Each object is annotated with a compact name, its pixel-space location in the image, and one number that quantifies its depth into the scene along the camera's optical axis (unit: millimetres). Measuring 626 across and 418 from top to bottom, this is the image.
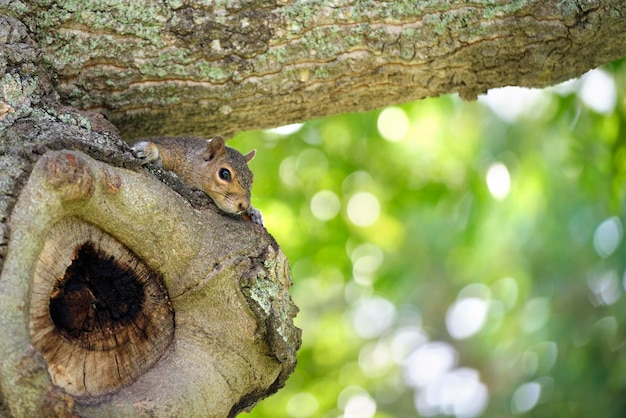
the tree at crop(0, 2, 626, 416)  4441
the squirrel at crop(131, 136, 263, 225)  6855
